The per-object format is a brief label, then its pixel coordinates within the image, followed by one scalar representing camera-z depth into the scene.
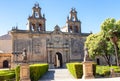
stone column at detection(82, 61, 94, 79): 10.00
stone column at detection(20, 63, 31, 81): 9.43
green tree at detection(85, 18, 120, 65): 16.19
